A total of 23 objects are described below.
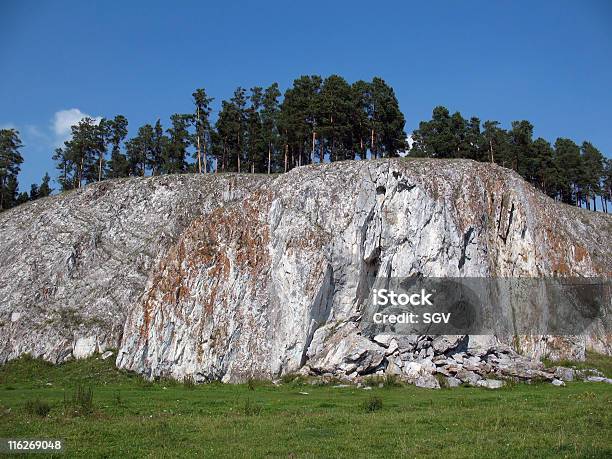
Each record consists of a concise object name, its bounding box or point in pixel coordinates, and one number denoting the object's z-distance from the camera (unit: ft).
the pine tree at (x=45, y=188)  353.72
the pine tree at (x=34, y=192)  349.61
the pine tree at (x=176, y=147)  292.61
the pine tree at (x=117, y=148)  286.50
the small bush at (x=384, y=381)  109.53
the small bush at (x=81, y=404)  75.18
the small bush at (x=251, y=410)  75.61
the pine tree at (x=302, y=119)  238.68
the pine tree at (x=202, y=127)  257.96
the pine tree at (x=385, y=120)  243.19
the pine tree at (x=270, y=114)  268.41
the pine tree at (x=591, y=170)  294.46
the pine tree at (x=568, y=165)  288.30
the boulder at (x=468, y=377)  110.22
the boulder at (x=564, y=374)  117.82
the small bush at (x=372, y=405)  78.07
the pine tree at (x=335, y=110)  231.71
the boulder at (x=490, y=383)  105.88
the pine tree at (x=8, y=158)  284.41
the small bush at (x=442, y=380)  108.24
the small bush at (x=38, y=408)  74.33
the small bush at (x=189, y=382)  125.18
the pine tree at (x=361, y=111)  239.30
